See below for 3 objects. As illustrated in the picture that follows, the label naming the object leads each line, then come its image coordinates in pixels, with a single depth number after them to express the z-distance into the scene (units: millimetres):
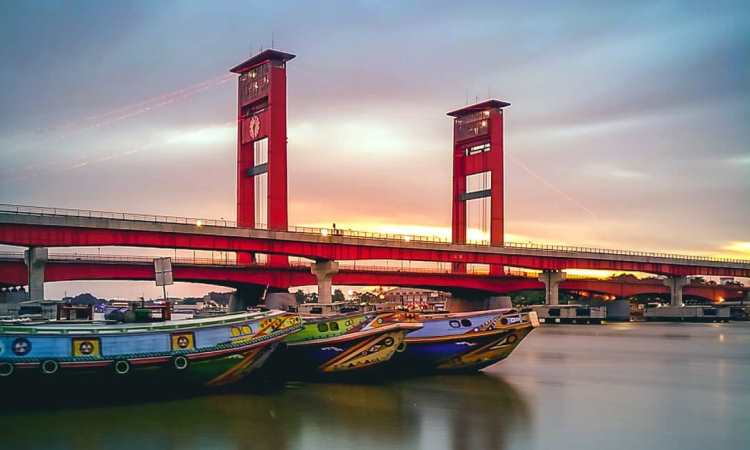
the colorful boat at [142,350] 31125
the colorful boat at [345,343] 38812
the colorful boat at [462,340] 41781
